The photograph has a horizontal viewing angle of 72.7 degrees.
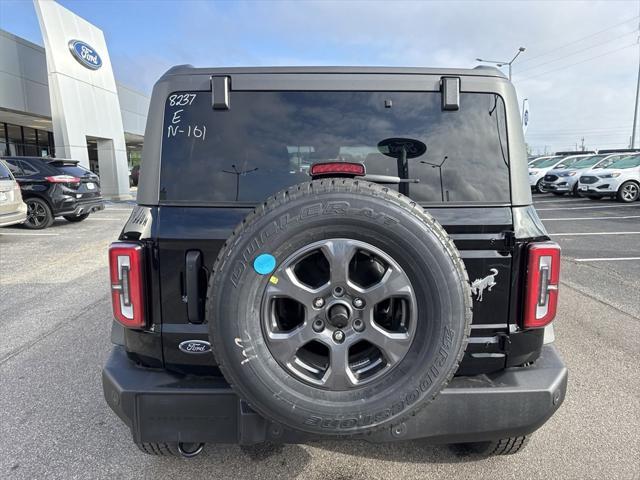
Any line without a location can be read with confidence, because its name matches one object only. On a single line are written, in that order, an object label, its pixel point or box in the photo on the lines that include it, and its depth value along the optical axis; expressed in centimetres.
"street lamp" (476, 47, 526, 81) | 2596
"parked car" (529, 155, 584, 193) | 2120
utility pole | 2862
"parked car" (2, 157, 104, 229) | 1037
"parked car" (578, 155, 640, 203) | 1574
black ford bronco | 172
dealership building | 1641
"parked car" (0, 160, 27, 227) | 853
